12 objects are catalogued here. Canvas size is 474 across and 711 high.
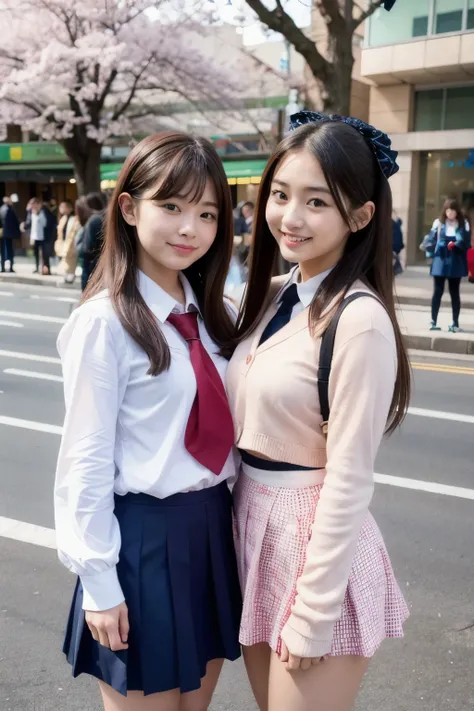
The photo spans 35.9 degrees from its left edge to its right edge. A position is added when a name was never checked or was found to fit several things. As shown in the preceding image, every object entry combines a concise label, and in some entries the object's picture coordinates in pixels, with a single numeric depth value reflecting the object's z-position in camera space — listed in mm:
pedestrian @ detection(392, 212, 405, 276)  13023
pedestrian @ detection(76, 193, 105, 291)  9719
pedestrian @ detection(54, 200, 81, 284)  13938
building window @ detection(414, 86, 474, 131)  17203
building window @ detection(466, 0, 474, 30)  15883
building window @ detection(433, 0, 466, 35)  16000
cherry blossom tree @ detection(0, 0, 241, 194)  17078
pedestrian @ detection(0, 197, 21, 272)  16203
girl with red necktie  1560
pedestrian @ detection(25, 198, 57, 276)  15902
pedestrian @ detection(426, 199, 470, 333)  9336
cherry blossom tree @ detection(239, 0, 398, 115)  10602
